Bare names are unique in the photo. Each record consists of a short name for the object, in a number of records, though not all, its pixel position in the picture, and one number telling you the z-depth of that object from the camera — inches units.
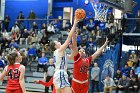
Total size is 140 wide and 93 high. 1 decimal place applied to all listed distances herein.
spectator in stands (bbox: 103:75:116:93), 666.8
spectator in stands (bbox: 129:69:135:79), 669.3
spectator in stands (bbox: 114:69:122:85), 684.1
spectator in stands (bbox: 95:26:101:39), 795.8
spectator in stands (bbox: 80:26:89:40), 820.6
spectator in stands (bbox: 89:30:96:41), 801.6
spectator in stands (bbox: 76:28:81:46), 793.6
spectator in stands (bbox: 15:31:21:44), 936.3
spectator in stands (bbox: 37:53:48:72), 778.7
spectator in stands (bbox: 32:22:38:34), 960.1
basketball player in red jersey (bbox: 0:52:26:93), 292.8
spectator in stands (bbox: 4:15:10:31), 1039.6
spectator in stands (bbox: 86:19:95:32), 853.2
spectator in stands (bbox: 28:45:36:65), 844.6
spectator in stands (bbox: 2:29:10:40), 941.5
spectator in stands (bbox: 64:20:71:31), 921.0
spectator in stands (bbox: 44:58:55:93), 667.6
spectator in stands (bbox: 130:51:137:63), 739.9
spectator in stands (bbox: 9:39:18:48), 882.2
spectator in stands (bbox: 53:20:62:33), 943.4
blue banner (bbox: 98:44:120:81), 716.7
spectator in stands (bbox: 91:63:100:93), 692.7
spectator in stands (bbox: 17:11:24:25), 1022.6
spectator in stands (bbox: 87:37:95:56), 743.2
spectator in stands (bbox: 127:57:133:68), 725.8
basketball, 268.8
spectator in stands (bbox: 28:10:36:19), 1043.7
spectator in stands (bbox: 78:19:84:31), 895.4
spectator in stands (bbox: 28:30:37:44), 904.3
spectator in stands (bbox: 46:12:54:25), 1080.6
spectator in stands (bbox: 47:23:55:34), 914.7
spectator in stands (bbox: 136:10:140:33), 866.8
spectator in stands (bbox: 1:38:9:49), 921.8
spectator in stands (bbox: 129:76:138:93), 646.0
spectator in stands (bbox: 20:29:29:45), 928.3
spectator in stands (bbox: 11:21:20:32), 945.5
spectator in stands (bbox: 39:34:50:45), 884.0
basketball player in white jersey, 289.2
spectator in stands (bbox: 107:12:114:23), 848.6
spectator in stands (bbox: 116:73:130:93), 648.4
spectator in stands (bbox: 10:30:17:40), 939.3
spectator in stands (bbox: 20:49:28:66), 805.0
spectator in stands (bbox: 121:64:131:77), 692.7
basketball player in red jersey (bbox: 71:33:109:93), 315.6
